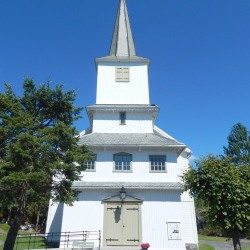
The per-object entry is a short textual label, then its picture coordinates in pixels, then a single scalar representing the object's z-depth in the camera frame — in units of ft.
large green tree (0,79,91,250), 42.42
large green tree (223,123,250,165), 151.43
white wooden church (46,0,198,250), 58.13
